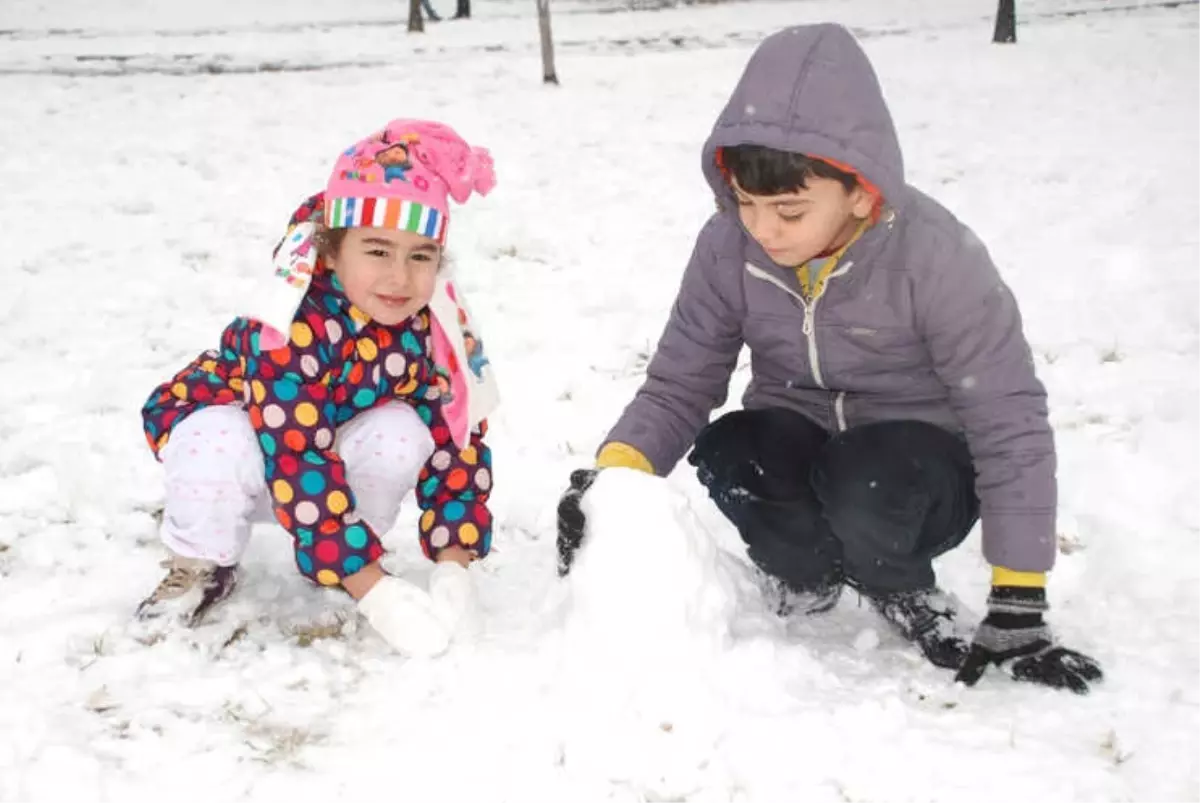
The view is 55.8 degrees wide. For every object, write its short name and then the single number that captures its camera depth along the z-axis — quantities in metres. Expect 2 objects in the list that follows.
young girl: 2.44
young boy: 2.15
